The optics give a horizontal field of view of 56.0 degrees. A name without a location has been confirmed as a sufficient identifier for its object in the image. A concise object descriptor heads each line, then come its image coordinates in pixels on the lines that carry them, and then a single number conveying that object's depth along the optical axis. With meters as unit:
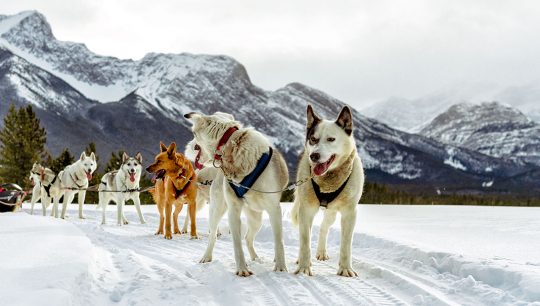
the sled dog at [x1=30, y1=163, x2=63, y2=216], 16.44
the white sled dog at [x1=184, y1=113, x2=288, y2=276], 6.12
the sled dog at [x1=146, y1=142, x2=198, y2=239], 10.35
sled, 19.25
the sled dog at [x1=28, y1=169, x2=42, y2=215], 18.30
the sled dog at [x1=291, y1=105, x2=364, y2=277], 6.01
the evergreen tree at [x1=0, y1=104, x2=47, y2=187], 48.44
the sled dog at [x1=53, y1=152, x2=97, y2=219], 15.99
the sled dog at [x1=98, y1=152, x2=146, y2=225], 14.45
